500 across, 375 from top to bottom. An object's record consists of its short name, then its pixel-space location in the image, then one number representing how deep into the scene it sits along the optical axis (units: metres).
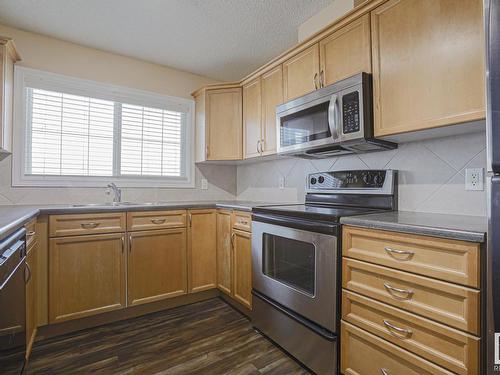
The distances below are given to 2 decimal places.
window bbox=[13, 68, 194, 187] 2.40
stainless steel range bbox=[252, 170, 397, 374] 1.48
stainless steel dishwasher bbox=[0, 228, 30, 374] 1.10
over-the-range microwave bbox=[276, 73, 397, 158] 1.63
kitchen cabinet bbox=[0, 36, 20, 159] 1.98
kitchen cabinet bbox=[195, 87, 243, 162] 2.88
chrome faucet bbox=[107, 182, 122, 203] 2.61
